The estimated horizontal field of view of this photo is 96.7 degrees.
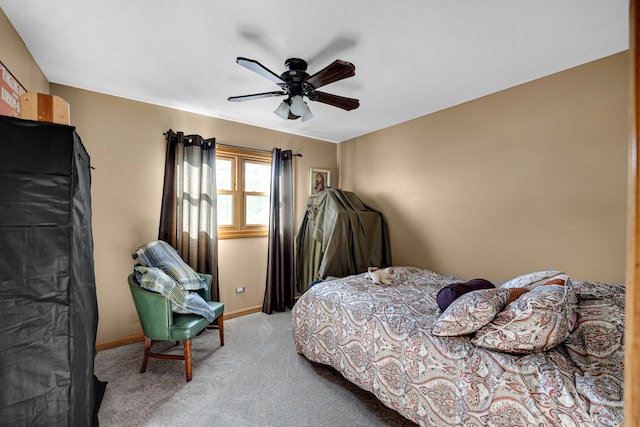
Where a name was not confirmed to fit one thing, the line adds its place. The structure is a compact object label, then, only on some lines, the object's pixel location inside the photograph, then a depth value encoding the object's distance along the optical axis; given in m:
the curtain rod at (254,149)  3.24
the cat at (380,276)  2.76
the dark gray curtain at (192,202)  3.06
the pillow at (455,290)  1.94
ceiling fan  1.85
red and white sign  1.63
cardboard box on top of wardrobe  1.11
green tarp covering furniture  3.41
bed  1.24
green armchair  2.28
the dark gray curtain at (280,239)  3.75
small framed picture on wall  4.29
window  3.57
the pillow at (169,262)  2.60
